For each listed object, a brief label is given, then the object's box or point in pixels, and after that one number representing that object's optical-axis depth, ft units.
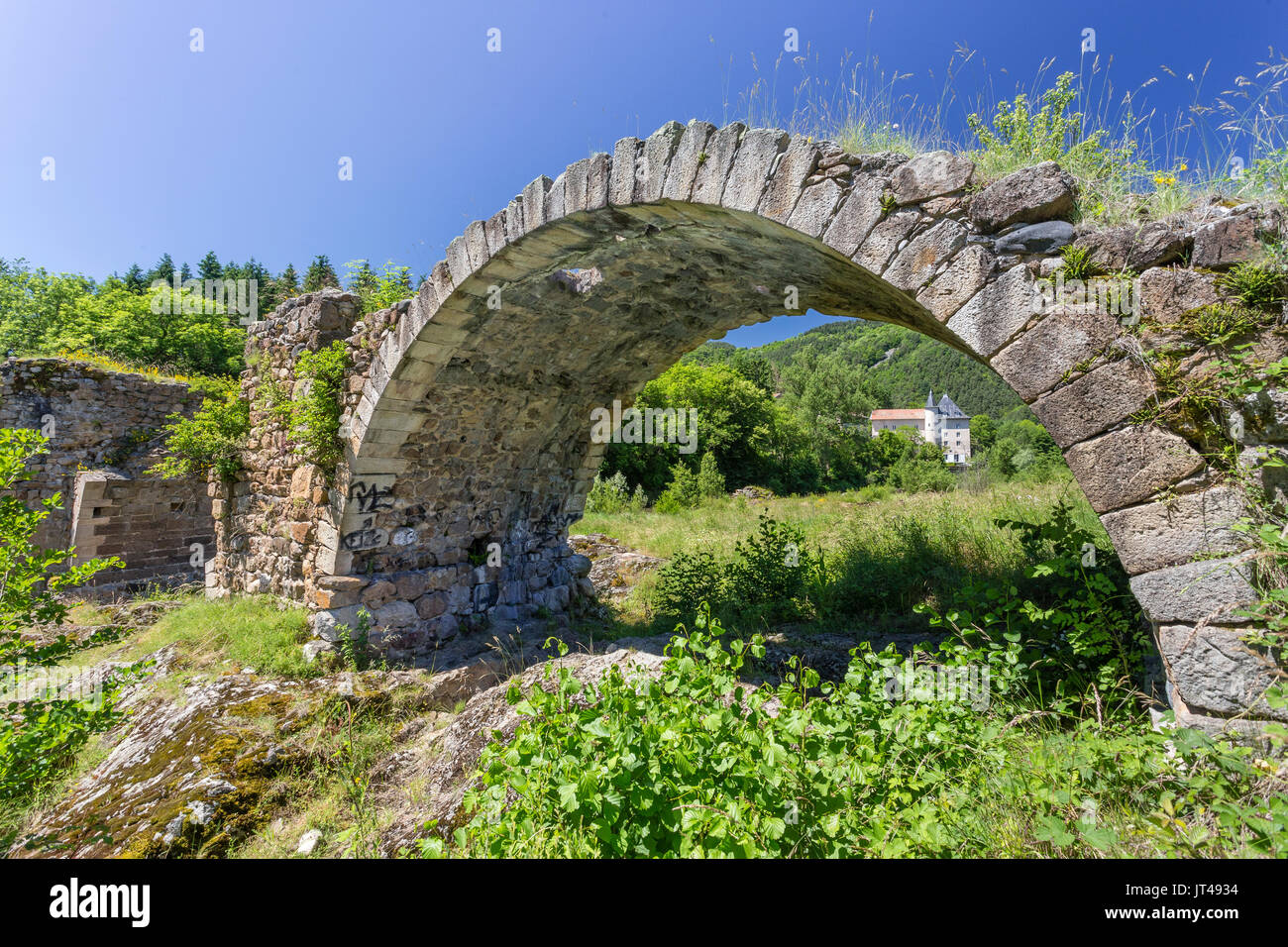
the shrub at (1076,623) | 9.62
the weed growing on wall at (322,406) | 18.78
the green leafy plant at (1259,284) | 7.29
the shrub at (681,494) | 55.67
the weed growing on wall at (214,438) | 21.47
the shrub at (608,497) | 55.88
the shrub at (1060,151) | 8.90
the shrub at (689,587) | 22.62
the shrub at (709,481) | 59.26
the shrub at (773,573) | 22.03
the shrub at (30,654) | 9.37
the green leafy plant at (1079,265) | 8.39
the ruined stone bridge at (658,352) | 7.62
